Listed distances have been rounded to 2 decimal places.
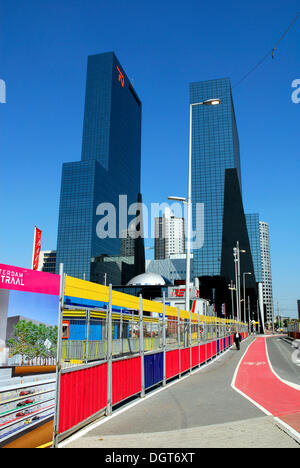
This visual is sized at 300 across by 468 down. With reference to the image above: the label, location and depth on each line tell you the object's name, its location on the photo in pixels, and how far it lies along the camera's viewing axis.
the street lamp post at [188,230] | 18.64
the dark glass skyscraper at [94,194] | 149.00
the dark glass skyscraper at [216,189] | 151.38
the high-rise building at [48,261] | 183.75
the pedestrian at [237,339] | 31.28
